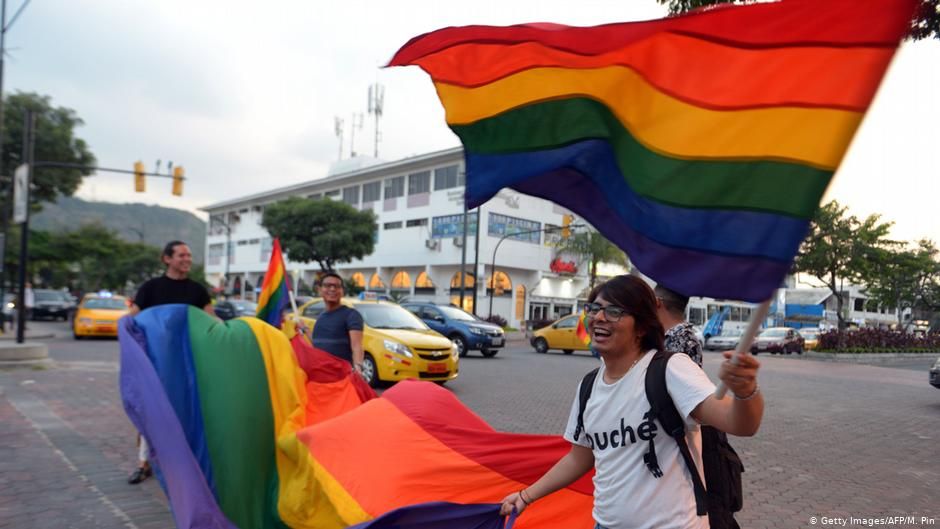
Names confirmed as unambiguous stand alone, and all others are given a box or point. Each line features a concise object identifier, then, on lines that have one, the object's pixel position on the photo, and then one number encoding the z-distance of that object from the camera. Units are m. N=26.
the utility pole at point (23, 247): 14.47
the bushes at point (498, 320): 37.26
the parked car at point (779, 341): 31.69
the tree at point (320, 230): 41.94
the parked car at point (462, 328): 19.56
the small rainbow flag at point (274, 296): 7.21
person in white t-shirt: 2.05
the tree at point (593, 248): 37.72
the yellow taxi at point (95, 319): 20.73
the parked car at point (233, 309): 24.56
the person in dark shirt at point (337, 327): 6.09
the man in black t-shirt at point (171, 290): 5.57
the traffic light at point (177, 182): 23.67
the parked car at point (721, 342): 32.81
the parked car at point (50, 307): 31.47
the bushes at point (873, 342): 30.22
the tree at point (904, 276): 31.64
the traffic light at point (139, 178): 23.20
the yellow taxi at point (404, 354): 11.52
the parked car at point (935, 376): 13.27
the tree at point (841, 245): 30.20
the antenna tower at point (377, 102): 64.62
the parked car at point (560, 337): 23.66
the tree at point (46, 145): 27.70
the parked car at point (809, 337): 36.62
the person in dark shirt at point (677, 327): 3.19
